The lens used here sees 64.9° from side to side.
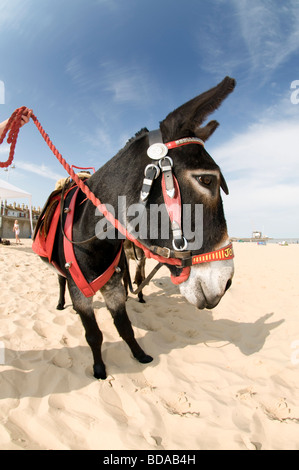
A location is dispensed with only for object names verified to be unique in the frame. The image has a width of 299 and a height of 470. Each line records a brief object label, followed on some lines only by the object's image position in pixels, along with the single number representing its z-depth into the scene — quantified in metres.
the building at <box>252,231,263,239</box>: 65.88
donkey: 1.49
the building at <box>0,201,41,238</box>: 24.98
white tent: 14.21
